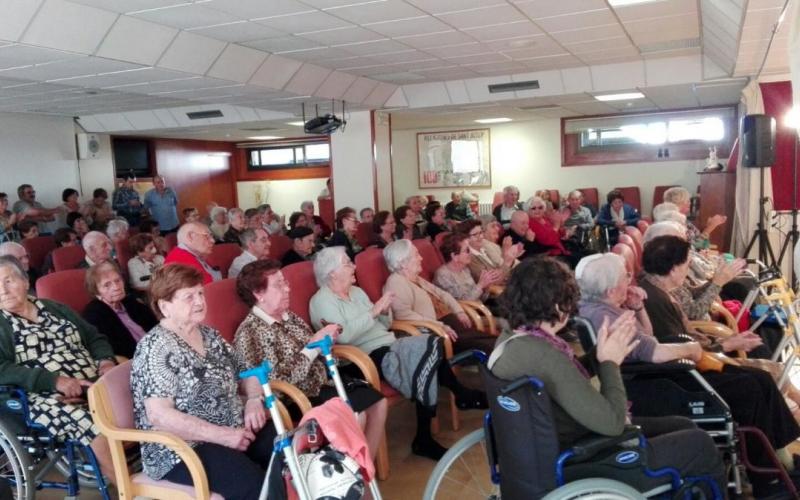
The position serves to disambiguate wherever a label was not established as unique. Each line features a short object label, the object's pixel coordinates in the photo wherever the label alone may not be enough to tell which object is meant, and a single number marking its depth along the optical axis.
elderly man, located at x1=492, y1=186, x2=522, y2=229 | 8.40
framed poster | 12.11
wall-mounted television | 10.52
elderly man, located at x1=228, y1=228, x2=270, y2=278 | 4.52
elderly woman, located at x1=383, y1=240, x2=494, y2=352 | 3.75
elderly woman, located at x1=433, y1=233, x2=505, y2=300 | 4.41
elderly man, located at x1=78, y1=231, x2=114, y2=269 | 4.26
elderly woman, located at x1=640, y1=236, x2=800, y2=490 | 2.54
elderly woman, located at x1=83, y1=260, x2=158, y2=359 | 3.13
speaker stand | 6.19
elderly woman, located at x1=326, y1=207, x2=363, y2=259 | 6.02
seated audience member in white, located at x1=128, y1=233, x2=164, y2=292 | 4.34
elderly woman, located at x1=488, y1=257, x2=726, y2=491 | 1.87
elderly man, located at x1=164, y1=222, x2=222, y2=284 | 3.83
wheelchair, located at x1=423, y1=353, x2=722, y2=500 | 1.82
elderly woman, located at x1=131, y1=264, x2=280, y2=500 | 2.07
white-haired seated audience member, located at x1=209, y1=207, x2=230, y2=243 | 7.55
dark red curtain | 6.66
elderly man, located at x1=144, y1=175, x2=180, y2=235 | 9.24
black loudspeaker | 5.93
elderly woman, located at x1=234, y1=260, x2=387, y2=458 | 2.71
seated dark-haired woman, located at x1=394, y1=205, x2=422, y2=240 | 6.83
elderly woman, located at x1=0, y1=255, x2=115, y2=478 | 2.49
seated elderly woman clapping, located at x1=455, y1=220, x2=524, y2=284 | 4.82
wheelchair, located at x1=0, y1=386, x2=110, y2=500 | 2.43
